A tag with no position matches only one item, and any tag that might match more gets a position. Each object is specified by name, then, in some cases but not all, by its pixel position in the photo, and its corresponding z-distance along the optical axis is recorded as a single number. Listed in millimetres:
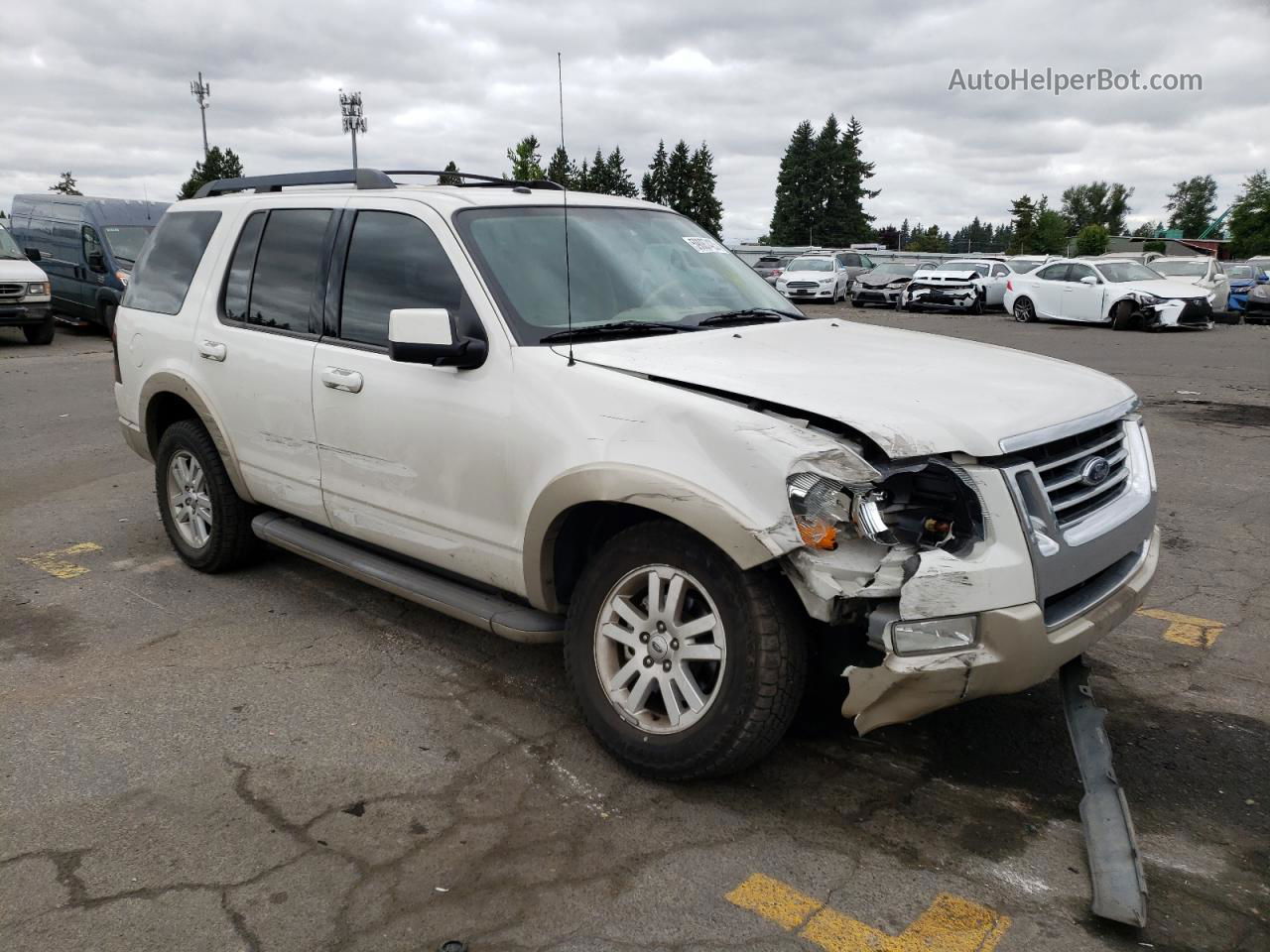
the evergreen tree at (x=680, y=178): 82312
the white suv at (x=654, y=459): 2857
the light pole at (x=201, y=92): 62062
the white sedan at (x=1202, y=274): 21641
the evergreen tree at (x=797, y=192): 92750
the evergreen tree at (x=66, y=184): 70438
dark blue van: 17469
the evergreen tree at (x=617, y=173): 68681
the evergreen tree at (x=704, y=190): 82688
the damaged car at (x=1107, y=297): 20328
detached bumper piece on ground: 2660
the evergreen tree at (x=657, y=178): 81475
